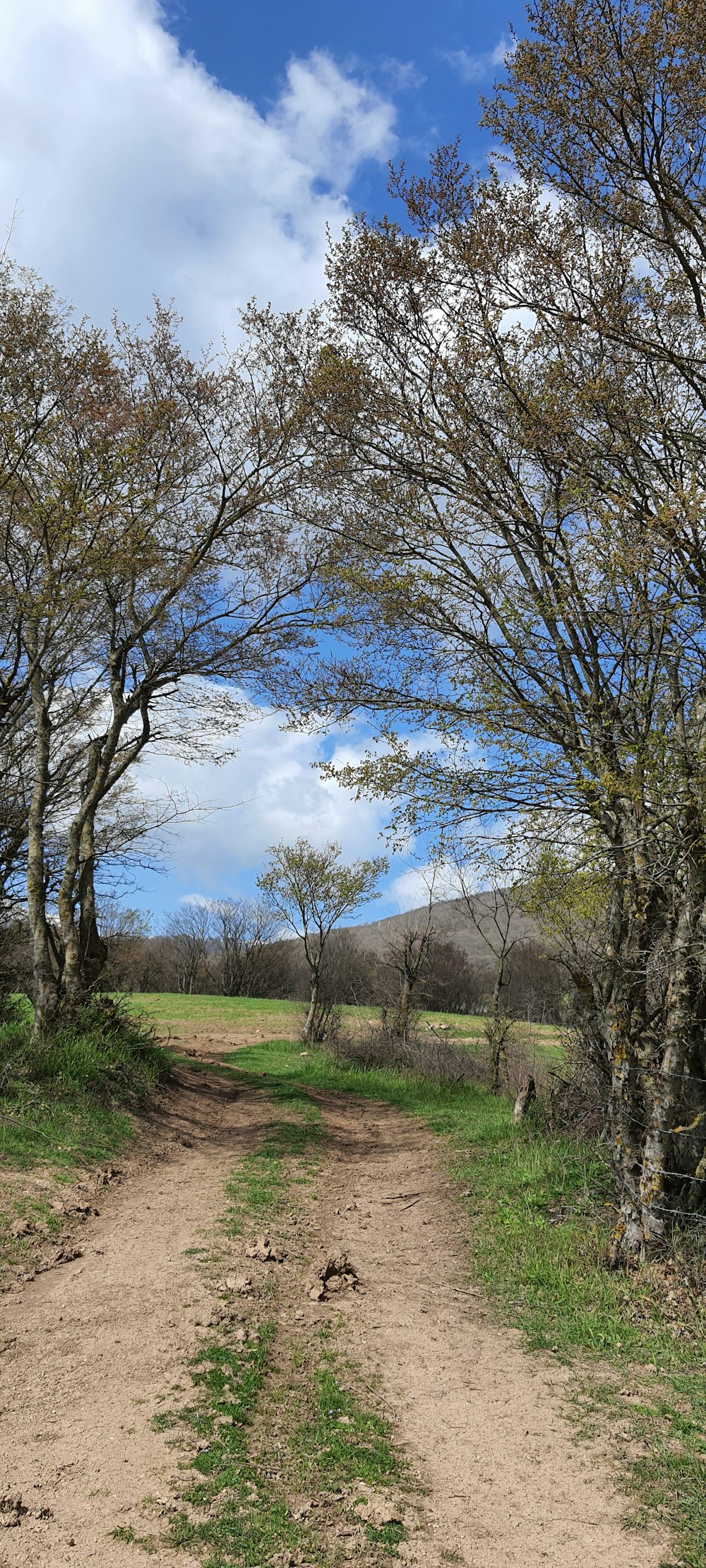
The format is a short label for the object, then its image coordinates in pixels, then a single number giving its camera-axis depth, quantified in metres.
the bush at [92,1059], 9.45
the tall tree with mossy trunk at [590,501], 6.36
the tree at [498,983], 15.89
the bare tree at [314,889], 21.45
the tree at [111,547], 9.54
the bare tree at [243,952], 47.50
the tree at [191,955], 49.88
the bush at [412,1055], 17.06
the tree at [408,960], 19.19
